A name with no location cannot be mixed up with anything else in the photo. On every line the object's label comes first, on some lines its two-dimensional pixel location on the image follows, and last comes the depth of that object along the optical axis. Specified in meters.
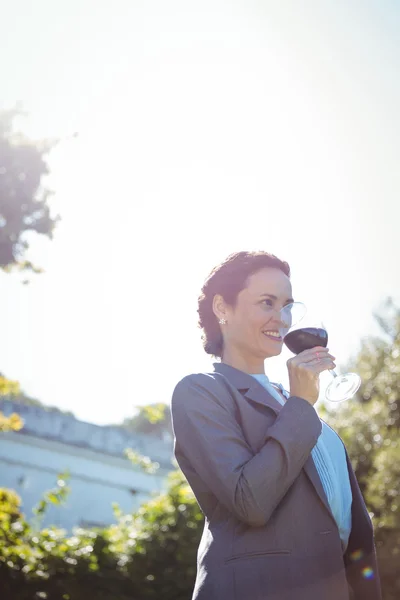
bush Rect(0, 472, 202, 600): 5.19
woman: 1.64
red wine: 2.11
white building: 20.44
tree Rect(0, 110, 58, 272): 9.78
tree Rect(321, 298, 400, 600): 7.07
